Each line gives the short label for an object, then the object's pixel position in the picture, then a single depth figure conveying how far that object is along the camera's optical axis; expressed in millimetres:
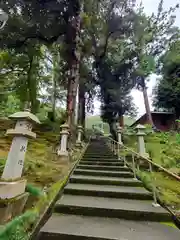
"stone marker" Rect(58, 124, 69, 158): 6654
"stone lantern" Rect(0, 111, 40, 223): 2424
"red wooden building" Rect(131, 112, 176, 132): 20234
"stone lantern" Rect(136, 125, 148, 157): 6214
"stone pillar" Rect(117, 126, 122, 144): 9812
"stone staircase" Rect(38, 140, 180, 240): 2012
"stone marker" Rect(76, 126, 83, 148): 9375
